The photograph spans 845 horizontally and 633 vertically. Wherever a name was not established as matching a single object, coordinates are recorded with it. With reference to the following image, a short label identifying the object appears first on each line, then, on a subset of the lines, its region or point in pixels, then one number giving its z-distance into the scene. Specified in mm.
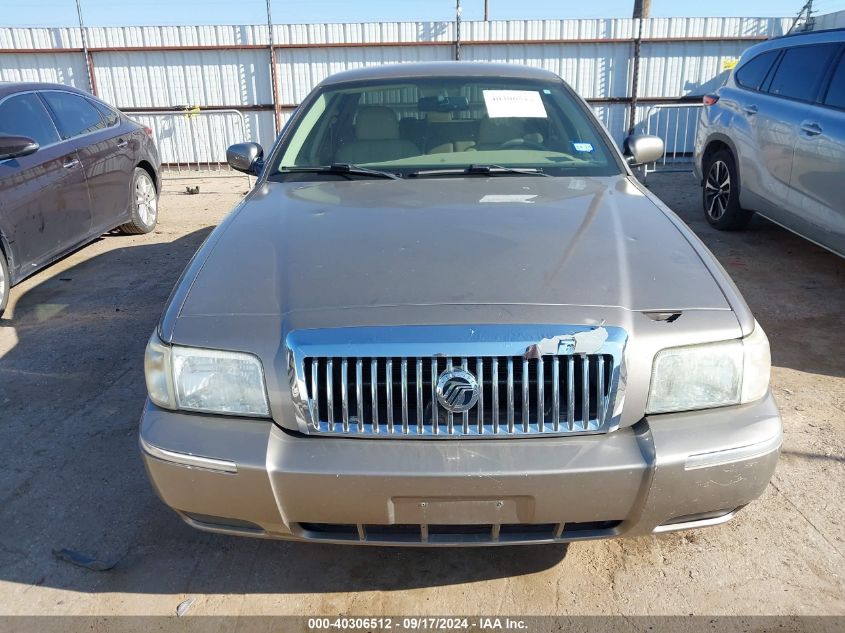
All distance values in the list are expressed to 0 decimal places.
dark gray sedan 4898
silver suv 4758
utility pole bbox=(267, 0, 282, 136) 13647
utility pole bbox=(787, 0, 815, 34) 14461
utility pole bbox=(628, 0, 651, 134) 13492
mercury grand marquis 1859
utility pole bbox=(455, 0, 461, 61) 13406
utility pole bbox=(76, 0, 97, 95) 13734
